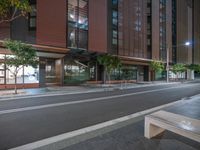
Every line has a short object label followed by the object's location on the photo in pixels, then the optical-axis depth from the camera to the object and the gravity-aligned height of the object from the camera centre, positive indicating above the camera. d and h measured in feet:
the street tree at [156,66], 96.76 +5.99
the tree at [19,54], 39.34 +5.94
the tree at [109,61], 65.48 +6.46
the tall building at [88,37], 53.86 +18.85
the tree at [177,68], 113.09 +5.28
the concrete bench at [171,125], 10.32 -4.18
